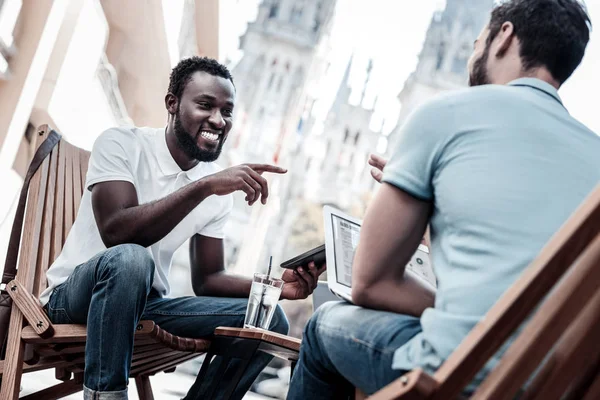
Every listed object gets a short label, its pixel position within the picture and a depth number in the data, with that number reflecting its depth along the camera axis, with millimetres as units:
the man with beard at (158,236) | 1747
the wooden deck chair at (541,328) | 784
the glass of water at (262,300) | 1951
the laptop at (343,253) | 1504
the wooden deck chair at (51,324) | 1899
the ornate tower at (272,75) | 52062
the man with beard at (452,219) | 1029
